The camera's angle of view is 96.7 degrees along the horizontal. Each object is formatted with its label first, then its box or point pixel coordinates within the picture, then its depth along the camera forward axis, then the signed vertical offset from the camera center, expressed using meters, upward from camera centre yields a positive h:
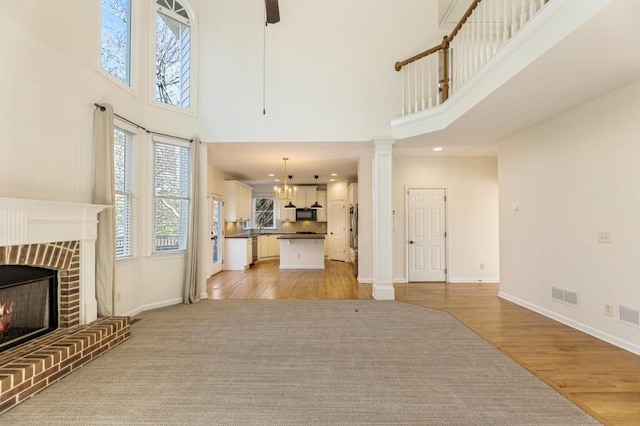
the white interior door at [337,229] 9.28 -0.37
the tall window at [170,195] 4.36 +0.36
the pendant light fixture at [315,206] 10.04 +0.41
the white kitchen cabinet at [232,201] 8.02 +0.50
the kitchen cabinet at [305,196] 10.02 +0.77
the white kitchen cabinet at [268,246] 9.77 -1.01
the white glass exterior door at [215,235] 6.84 -0.44
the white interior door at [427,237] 6.04 -0.42
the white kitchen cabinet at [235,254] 7.71 -0.97
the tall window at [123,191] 3.79 +0.37
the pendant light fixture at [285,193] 7.26 +0.66
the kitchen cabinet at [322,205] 10.17 +0.45
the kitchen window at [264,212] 10.53 +0.22
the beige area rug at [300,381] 1.90 -1.33
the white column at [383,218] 4.84 -0.01
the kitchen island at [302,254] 7.96 -1.02
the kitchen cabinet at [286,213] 10.17 +0.17
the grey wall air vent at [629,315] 2.87 -1.02
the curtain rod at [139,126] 3.33 +1.30
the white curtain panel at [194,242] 4.55 -0.38
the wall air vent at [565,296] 3.55 -1.02
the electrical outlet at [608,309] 3.12 -1.02
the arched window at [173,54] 4.44 +2.64
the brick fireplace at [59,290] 2.13 -0.75
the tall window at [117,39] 3.60 +2.38
